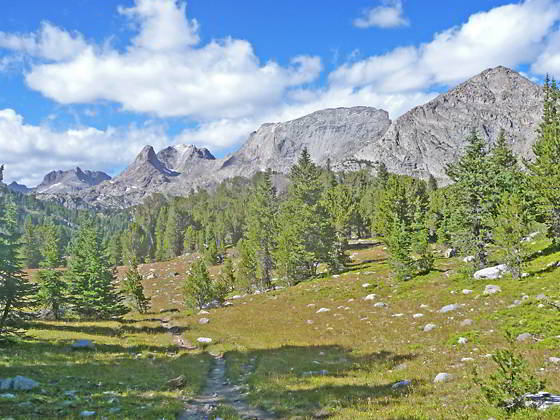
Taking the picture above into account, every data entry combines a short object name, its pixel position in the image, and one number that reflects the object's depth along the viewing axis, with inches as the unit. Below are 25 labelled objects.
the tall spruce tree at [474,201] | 1295.5
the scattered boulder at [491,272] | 1218.0
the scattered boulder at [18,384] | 504.7
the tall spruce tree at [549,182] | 1449.3
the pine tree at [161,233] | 5305.1
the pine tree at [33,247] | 5088.6
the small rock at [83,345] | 884.6
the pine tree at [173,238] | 5374.0
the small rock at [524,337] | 668.6
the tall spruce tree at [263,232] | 2459.4
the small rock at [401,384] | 523.9
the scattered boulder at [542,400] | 331.0
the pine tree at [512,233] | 1081.4
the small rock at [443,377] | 518.5
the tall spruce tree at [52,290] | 1325.0
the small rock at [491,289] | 1065.6
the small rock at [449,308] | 1019.3
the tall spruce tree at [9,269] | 828.0
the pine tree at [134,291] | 1833.2
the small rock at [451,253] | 2218.9
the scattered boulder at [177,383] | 614.4
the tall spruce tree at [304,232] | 2102.6
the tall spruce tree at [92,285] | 1432.1
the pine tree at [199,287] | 1921.8
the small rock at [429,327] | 888.3
